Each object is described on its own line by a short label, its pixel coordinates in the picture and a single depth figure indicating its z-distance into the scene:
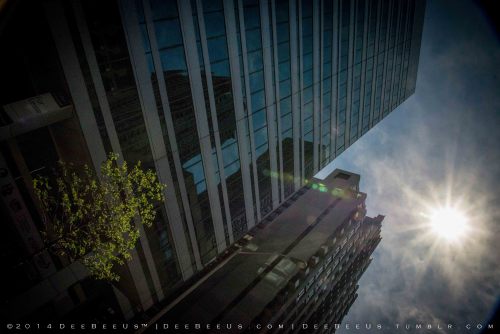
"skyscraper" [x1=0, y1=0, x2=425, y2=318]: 13.25
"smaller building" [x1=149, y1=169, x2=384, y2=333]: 34.53
